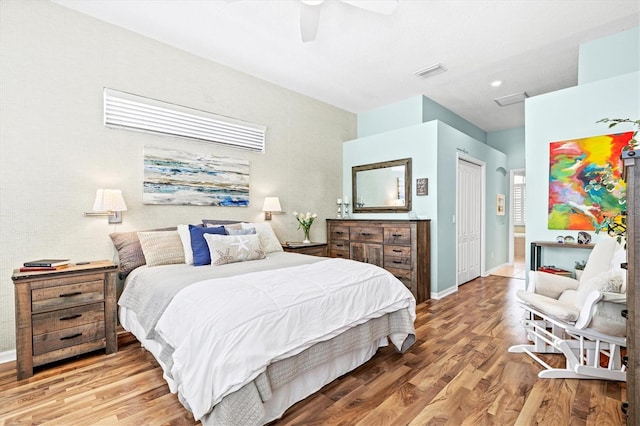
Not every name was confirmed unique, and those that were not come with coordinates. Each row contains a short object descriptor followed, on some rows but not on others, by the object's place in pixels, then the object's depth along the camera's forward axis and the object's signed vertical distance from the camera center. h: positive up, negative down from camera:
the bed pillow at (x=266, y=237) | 3.41 -0.33
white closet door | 4.93 -0.18
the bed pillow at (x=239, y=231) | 3.10 -0.23
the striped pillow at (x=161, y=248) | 2.73 -0.36
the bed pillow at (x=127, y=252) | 2.77 -0.40
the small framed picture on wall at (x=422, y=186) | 4.29 +0.34
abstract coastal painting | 3.20 +0.36
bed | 1.46 -0.70
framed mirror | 4.56 +0.37
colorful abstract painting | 3.04 +0.32
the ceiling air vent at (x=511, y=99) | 4.70 +1.81
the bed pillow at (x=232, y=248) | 2.71 -0.37
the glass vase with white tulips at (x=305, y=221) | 4.39 -0.18
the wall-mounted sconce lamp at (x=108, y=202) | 2.70 +0.07
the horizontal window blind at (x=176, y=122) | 2.98 +1.01
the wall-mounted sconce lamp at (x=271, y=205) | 4.01 +0.06
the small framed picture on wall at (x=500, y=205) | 6.03 +0.09
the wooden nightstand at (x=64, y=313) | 2.17 -0.82
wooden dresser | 3.98 -0.55
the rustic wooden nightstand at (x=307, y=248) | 3.97 -0.53
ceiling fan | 2.32 +1.64
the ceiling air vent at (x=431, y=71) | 3.80 +1.83
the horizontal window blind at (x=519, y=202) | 7.35 +0.18
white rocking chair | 1.96 -0.77
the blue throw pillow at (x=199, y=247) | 2.73 -0.35
